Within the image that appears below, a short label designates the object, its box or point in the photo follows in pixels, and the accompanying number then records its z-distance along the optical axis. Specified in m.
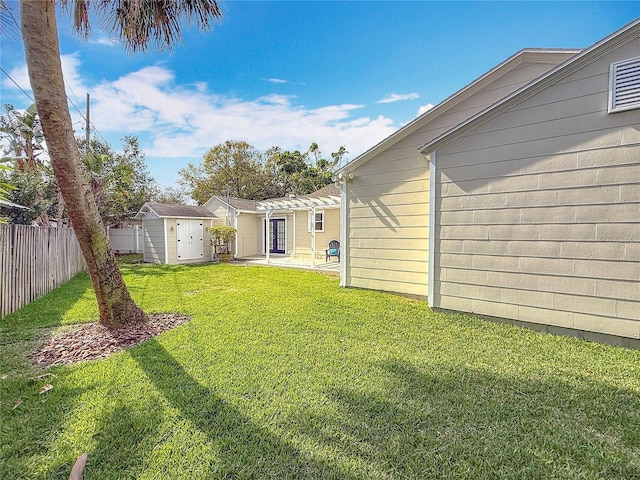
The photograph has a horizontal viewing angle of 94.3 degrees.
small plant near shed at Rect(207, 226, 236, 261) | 14.09
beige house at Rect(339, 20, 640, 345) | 3.72
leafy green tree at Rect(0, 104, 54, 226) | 9.93
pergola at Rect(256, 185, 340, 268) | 11.88
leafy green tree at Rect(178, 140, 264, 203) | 25.44
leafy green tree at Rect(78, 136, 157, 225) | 11.27
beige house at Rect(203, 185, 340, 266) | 12.94
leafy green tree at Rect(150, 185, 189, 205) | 29.48
